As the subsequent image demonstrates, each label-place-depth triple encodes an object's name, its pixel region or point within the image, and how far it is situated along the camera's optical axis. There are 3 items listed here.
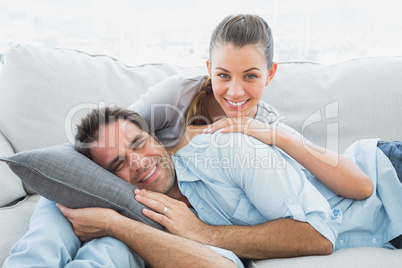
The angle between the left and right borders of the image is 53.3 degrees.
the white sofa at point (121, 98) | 1.83
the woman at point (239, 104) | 1.47
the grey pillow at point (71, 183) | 1.29
